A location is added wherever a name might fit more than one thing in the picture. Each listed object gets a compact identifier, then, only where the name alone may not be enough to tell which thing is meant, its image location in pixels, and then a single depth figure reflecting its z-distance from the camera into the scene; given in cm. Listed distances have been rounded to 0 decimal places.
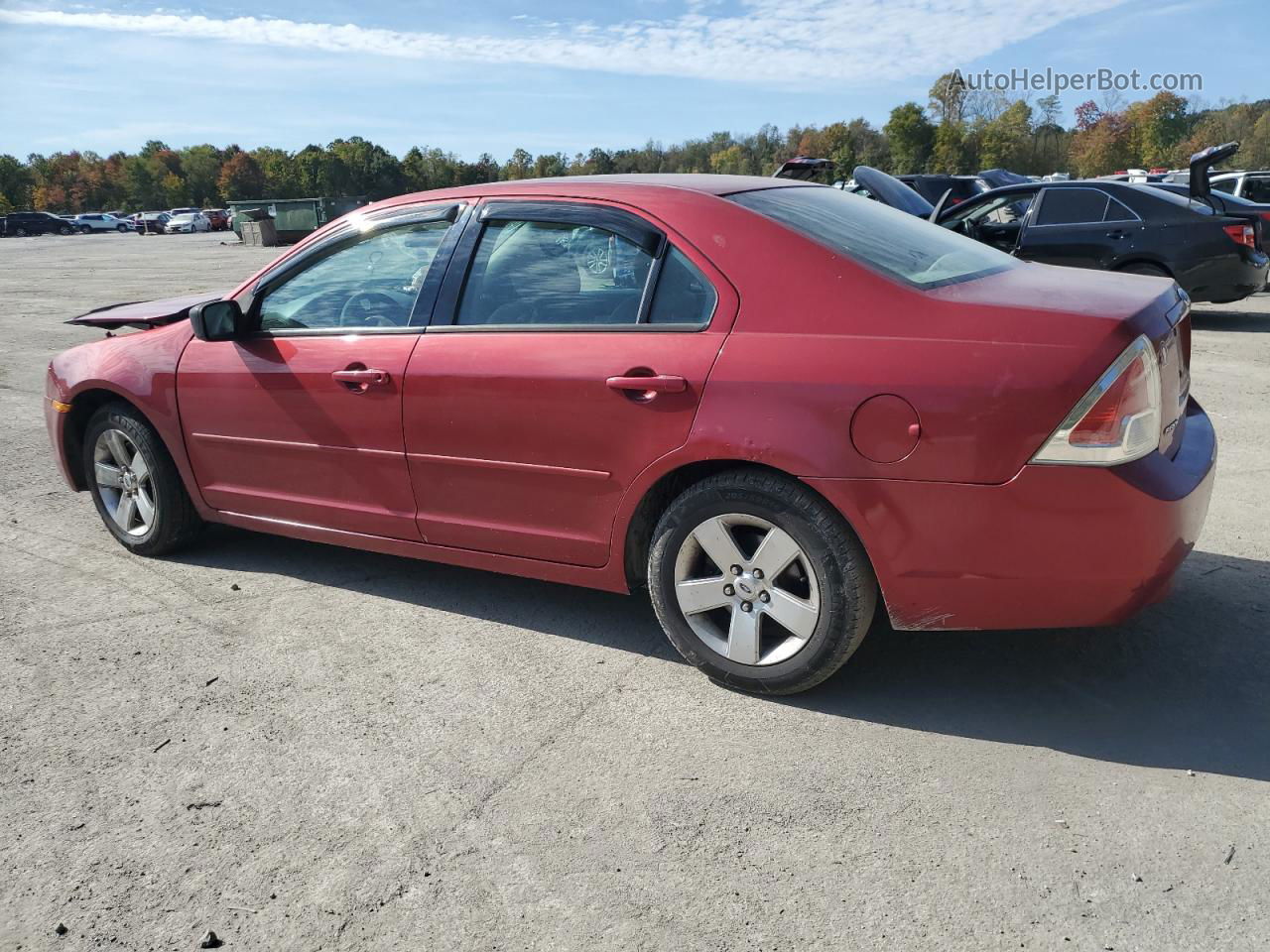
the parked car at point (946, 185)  1850
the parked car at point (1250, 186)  1608
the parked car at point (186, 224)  6650
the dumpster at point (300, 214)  4288
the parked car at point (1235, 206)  1060
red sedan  290
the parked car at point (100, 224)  7238
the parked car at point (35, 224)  6881
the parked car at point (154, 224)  6944
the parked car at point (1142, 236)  1025
